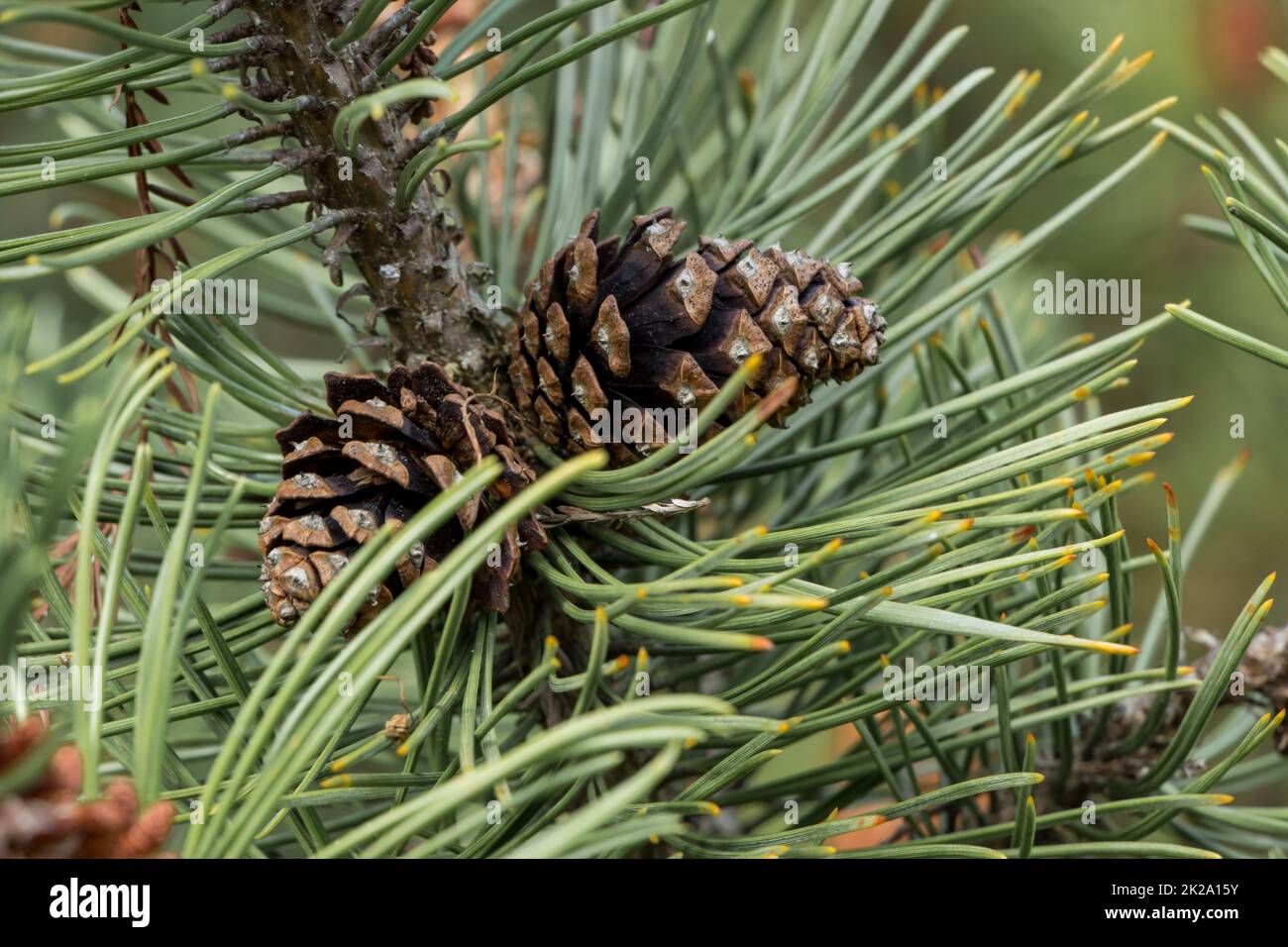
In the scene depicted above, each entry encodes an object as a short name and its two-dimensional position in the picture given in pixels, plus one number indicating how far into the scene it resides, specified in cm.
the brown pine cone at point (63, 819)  33
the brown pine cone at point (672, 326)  39
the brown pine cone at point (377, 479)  38
